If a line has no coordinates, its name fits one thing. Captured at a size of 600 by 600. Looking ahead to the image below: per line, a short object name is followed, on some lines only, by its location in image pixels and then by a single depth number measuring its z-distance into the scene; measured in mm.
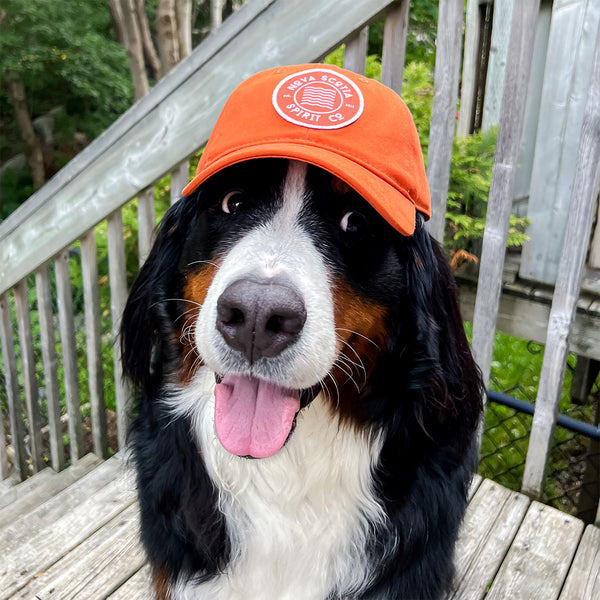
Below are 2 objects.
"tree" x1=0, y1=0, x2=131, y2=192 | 2746
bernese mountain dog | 463
